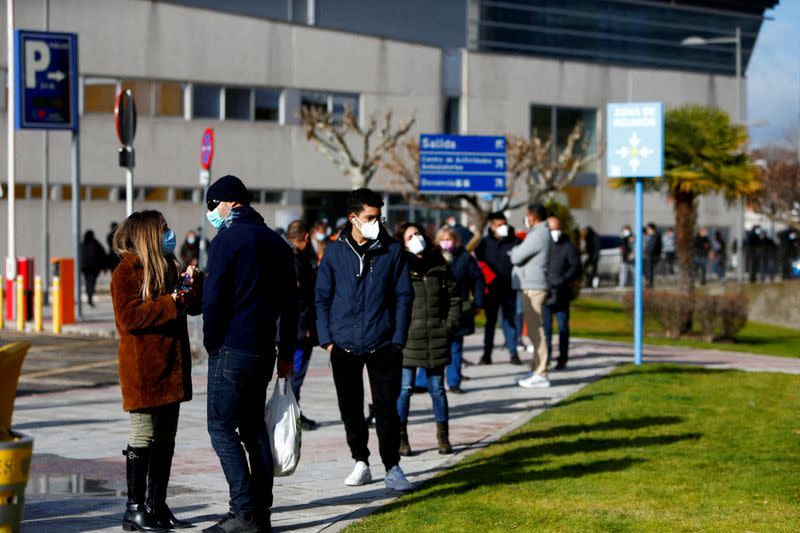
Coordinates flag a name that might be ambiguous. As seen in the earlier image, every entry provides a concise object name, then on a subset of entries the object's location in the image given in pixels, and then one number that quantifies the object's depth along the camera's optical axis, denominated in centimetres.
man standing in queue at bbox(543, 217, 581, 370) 1708
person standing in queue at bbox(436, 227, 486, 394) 1456
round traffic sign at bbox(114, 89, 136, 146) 1684
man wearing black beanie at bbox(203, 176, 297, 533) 725
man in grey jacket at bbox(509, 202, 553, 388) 1511
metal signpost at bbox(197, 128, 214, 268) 1939
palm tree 2886
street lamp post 4122
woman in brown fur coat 740
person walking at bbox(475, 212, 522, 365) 1806
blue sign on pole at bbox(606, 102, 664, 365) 1755
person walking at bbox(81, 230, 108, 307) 3027
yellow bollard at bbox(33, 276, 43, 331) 2350
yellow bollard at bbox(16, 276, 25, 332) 2400
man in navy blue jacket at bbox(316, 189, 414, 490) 890
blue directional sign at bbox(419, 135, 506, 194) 2655
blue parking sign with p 2570
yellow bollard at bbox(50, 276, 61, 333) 2339
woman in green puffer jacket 1069
